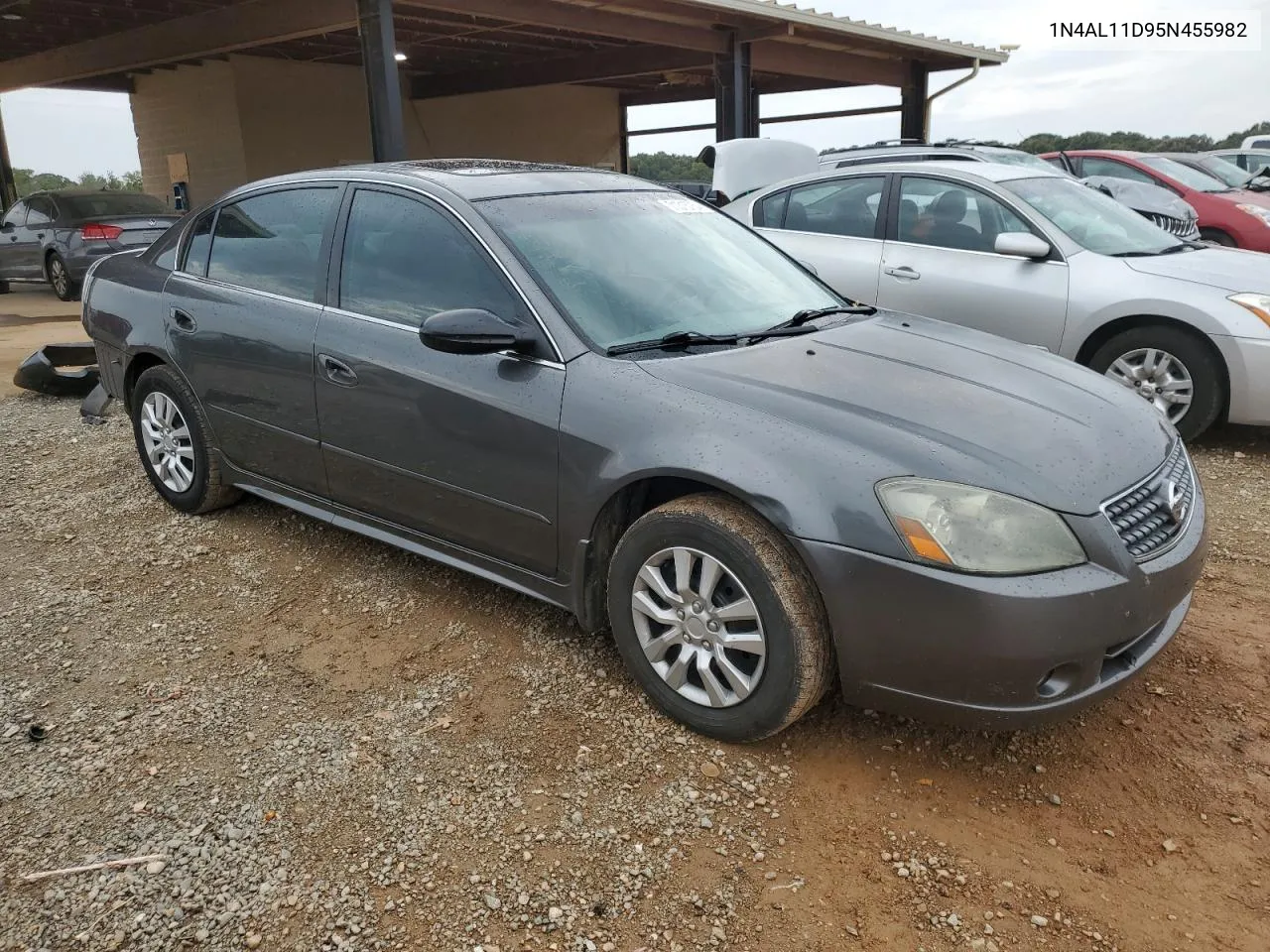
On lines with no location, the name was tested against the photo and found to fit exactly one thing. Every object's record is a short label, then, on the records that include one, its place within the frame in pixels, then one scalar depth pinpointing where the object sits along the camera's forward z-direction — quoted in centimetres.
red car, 1049
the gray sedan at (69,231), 1249
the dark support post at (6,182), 1750
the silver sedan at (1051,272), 531
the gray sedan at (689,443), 243
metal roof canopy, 1139
